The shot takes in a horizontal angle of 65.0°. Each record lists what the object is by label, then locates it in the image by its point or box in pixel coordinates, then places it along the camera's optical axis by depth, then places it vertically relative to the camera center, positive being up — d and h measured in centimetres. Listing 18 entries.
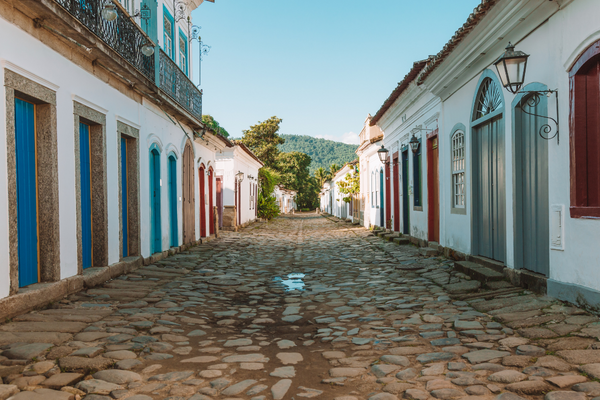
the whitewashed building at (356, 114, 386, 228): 1908 +81
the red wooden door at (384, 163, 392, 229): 1686 -12
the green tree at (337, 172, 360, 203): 2712 +69
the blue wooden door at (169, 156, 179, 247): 1198 +5
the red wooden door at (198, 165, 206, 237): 1576 -26
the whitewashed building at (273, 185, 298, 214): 5192 +5
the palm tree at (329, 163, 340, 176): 6177 +389
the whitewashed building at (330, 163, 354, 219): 3204 -48
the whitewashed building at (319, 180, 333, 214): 5153 -9
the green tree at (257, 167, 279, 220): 3164 +5
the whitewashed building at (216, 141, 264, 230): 2095 +62
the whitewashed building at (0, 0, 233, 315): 523 +94
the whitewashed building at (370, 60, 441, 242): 1139 +102
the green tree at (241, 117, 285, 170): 4659 +600
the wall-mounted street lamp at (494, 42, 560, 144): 558 +146
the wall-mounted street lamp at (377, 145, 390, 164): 1625 +147
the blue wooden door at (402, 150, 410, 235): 1422 -8
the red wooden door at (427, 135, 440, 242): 1124 +4
